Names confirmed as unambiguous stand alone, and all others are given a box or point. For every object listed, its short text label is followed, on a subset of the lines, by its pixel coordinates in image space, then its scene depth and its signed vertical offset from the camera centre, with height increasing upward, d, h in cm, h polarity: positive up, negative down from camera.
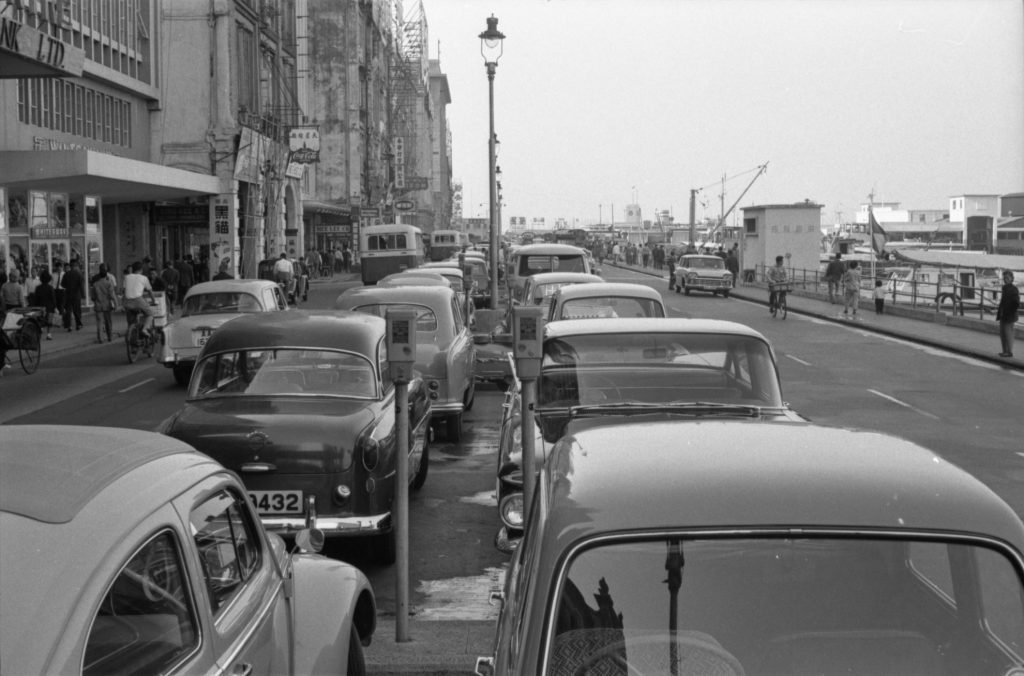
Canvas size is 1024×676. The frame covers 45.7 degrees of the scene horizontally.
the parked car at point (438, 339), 1348 -126
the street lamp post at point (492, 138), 3006 +281
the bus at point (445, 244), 7612 -93
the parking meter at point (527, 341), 678 -62
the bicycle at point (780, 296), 3634 -202
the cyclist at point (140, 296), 2358 -129
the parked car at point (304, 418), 788 -127
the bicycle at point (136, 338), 2400 -217
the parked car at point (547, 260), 3073 -78
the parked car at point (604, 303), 1481 -90
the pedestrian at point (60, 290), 3136 -160
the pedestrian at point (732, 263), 6130 -171
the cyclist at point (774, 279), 3631 -150
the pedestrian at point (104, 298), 2702 -153
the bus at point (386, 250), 5109 -85
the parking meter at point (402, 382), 670 -85
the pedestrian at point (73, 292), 3048 -158
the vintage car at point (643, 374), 781 -102
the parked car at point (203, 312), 1892 -131
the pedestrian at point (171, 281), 3591 -152
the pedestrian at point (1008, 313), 2442 -168
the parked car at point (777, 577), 305 -89
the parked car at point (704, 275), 4956 -187
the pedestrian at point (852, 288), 3619 -176
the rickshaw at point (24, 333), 2111 -179
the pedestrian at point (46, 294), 2942 -156
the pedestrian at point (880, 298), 3794 -214
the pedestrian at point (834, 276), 4344 -167
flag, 5660 -29
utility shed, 5875 -23
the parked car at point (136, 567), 267 -85
